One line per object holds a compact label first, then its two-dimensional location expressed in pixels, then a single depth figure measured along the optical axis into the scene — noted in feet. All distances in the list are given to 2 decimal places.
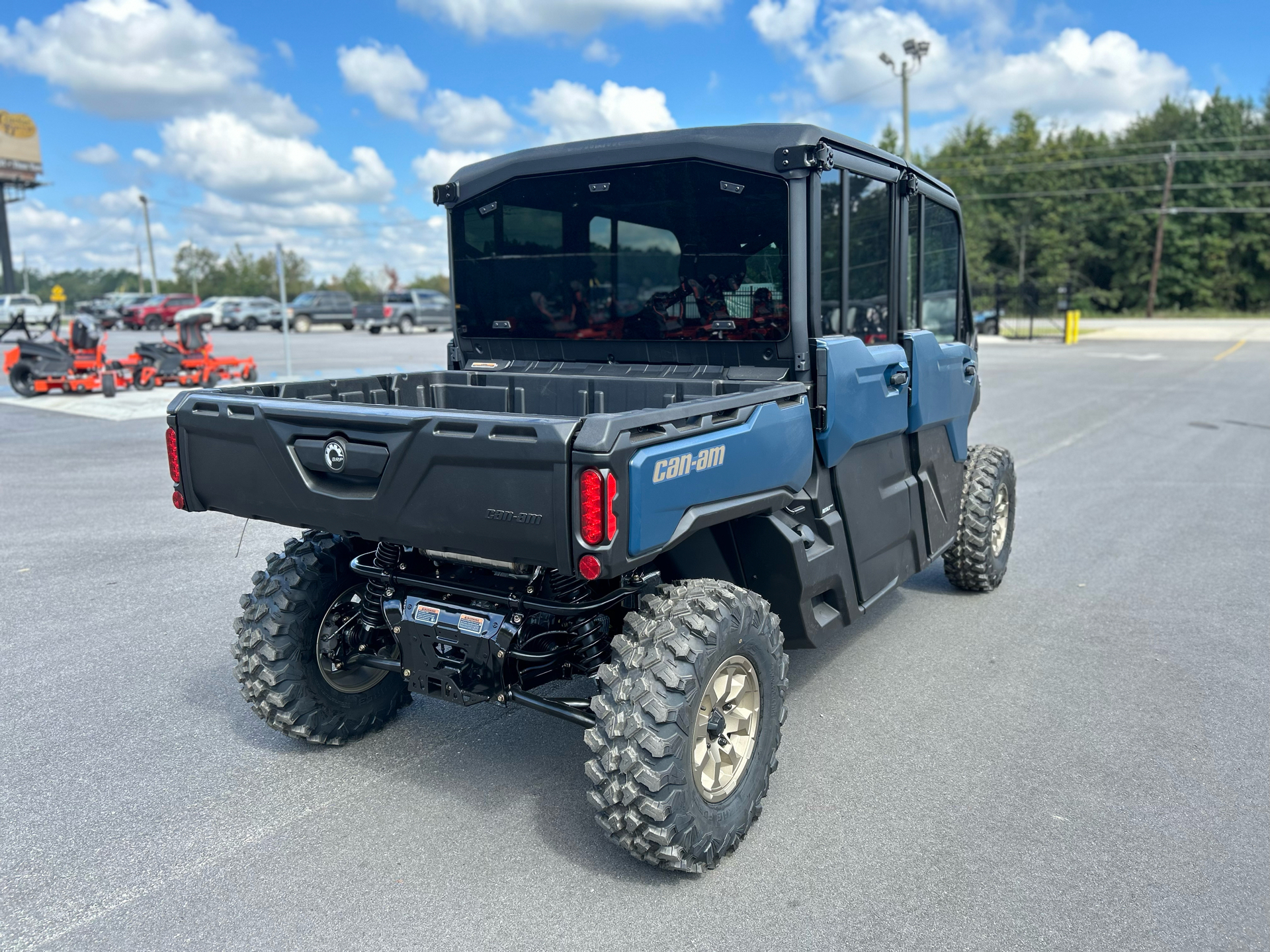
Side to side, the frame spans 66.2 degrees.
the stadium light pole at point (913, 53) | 107.24
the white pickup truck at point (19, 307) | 131.23
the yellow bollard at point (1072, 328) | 118.97
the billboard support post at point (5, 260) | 236.02
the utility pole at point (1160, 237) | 190.57
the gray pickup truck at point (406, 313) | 138.10
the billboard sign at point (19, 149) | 257.34
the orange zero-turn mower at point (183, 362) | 60.64
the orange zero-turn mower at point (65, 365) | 57.88
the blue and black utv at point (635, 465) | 9.65
